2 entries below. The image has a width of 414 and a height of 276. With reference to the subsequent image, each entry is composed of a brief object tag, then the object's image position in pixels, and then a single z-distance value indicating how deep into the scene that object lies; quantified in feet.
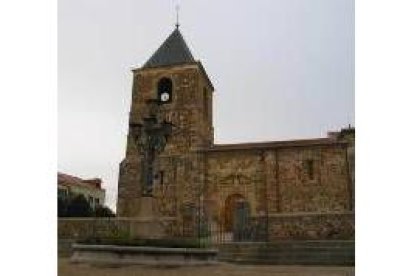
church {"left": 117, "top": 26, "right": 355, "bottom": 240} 72.59
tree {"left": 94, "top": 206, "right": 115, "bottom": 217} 86.44
